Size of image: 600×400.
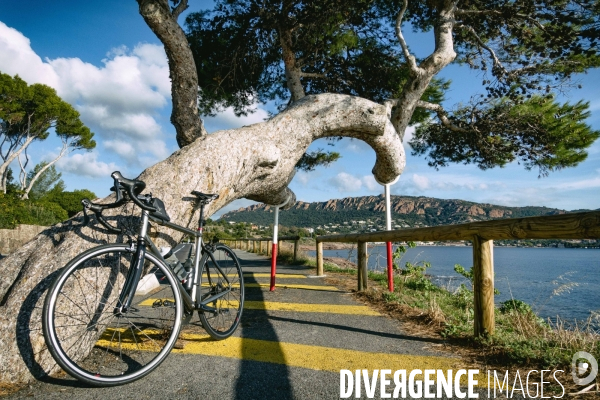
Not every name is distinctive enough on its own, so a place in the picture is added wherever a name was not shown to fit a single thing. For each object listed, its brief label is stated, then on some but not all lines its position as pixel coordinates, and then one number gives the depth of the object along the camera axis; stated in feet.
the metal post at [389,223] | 17.94
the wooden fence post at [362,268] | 18.63
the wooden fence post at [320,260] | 26.55
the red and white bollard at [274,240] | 19.08
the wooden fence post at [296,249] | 37.40
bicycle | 7.17
